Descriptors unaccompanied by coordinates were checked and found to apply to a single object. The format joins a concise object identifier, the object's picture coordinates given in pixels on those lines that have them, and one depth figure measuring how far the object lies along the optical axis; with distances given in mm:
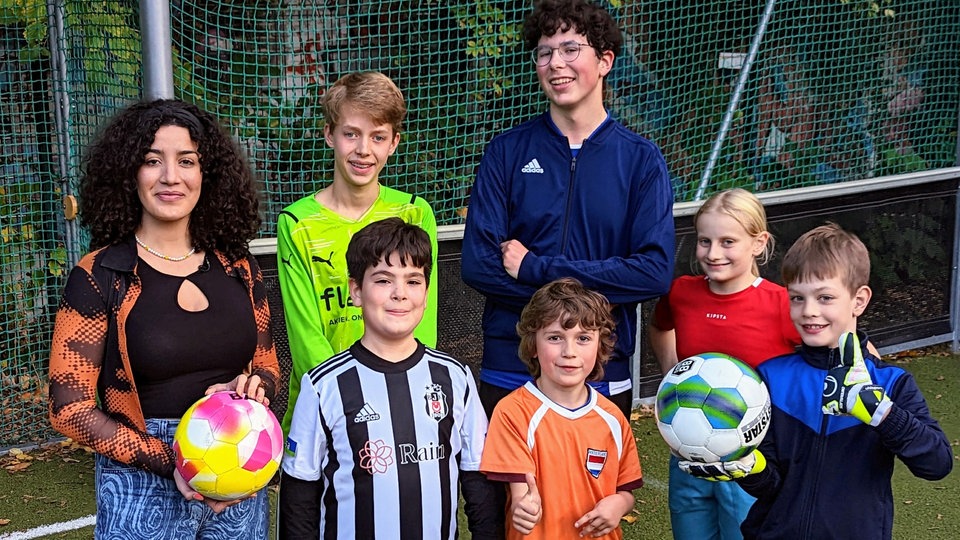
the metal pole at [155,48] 4062
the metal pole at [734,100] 6613
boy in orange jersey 2943
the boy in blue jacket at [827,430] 2680
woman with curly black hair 2594
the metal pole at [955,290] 7469
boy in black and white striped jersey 2752
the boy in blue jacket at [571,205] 3365
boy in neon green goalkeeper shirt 3377
